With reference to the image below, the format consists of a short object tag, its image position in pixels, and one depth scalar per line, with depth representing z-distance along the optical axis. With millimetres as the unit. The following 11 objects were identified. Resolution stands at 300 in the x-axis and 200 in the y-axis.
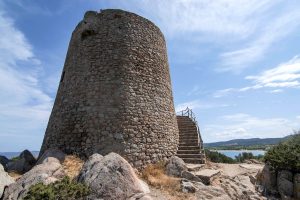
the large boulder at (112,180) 3747
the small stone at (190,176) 5798
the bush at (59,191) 3379
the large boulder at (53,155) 5875
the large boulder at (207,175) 5862
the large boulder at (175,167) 5994
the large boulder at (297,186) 6302
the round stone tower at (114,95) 6268
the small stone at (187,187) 5206
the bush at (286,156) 6754
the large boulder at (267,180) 6547
